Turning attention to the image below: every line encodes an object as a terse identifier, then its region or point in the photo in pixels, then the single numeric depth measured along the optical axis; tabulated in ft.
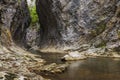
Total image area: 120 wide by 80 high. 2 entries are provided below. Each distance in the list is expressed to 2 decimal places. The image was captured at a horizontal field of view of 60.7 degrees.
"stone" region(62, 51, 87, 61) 43.94
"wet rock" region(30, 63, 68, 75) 28.68
